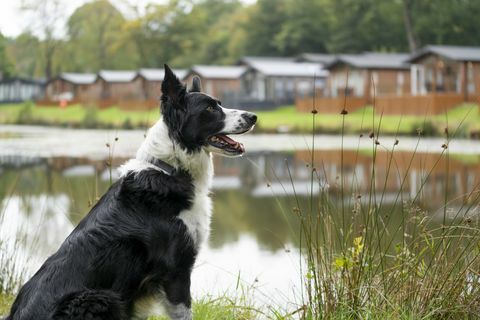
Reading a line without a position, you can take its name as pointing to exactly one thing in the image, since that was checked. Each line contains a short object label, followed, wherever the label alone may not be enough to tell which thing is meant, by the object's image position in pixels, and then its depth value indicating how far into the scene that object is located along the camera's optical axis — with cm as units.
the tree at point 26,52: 8281
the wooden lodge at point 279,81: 6166
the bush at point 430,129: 2795
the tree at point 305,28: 7381
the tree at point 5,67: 7281
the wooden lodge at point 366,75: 5272
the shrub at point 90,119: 4800
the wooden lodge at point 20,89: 8929
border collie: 368
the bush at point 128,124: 4178
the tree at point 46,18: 7938
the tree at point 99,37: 8869
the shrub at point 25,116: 5306
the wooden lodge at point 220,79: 6291
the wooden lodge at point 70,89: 7638
